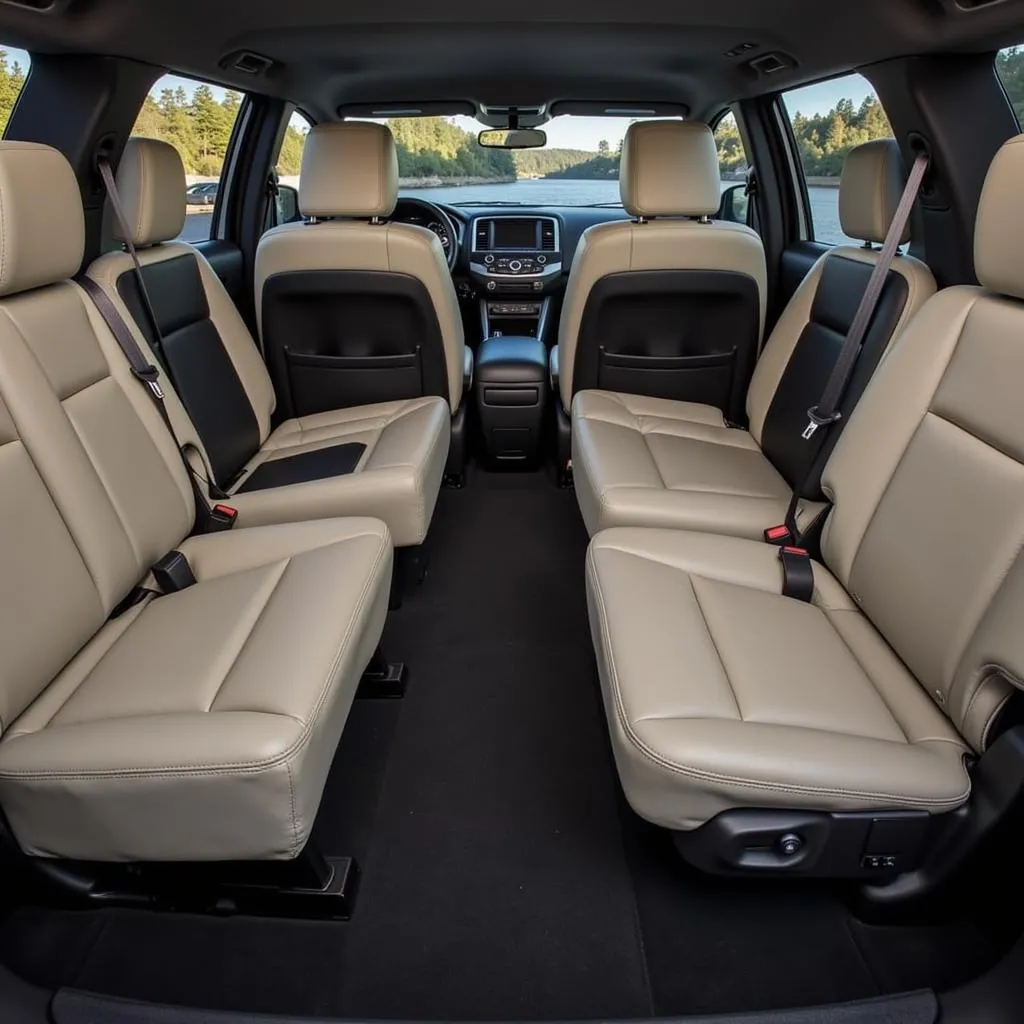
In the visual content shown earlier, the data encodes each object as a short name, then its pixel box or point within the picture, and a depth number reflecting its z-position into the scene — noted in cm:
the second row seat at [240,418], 205
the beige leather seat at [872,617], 118
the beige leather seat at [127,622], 117
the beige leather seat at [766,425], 195
